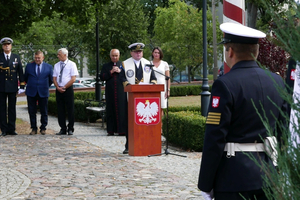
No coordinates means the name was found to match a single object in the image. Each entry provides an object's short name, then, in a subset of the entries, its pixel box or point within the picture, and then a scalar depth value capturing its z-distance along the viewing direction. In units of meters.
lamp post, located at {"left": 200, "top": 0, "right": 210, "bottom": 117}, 13.34
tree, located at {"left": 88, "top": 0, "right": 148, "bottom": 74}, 33.50
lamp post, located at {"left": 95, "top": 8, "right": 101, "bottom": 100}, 19.69
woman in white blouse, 12.88
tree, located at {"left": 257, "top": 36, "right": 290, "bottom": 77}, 14.38
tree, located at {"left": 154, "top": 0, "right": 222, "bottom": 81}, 42.56
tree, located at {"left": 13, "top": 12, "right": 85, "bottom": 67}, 36.50
